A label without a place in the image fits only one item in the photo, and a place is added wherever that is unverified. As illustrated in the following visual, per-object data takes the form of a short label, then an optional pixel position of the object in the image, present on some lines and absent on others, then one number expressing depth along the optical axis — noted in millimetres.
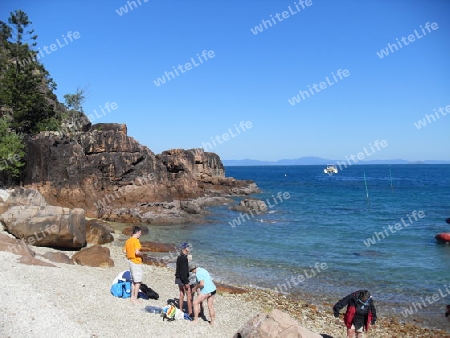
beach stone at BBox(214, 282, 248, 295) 16766
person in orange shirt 11492
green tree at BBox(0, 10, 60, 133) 40781
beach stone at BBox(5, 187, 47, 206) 23344
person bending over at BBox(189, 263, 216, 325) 10722
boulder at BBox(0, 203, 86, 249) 18594
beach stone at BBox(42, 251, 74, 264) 15845
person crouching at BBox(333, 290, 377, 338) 10164
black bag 13242
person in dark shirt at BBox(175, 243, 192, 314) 10969
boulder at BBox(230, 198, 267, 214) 45984
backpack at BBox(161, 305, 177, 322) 10773
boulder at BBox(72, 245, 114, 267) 16969
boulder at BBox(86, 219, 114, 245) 23969
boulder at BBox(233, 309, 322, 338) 8680
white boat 150050
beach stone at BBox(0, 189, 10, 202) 24789
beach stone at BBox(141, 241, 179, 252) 24312
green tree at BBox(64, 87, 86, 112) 56281
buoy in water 28109
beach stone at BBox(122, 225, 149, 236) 29197
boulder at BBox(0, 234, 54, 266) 13765
